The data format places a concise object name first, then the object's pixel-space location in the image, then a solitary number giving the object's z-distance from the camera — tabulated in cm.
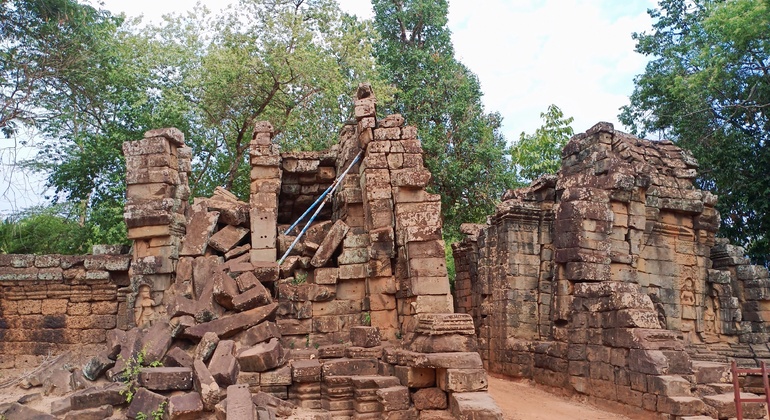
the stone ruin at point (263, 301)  784
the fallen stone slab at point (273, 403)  776
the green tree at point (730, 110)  1820
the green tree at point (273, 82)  1888
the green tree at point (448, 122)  2239
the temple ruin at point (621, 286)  950
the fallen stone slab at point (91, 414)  745
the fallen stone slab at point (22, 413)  752
